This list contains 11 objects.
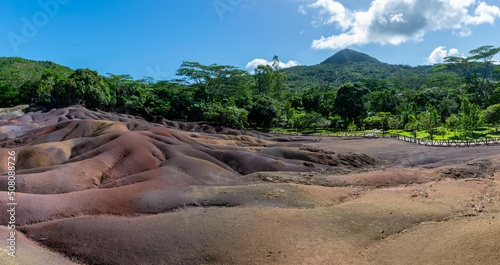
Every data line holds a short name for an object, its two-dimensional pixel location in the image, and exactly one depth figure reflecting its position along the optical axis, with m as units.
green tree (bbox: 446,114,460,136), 46.74
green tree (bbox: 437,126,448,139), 46.34
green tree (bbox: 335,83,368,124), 69.50
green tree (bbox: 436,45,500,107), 68.44
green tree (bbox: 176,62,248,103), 74.80
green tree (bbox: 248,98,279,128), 68.25
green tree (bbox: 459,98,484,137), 43.34
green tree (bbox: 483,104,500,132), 44.59
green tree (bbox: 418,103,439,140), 46.81
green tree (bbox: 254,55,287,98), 94.56
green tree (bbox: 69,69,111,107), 64.75
